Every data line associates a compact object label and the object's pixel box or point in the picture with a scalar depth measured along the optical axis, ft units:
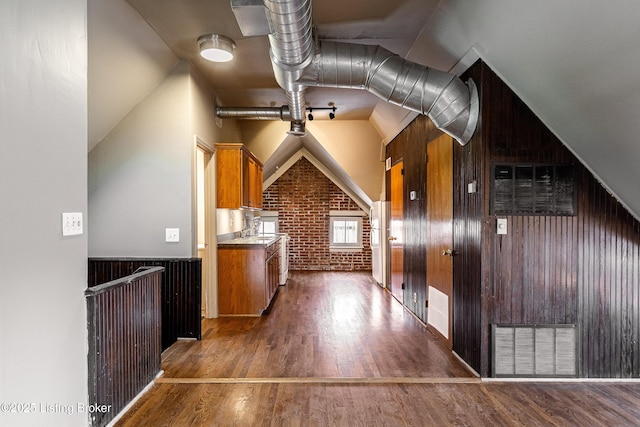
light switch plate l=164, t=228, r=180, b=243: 11.03
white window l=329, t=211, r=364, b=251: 26.05
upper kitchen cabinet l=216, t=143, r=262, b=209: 14.28
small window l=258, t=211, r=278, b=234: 26.07
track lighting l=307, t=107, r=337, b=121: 16.46
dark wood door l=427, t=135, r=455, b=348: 10.59
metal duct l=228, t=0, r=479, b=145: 8.83
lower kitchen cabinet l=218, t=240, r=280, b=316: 14.03
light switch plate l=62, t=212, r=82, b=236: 5.48
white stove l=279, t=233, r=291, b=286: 19.93
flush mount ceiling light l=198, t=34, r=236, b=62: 9.95
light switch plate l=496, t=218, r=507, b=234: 8.61
